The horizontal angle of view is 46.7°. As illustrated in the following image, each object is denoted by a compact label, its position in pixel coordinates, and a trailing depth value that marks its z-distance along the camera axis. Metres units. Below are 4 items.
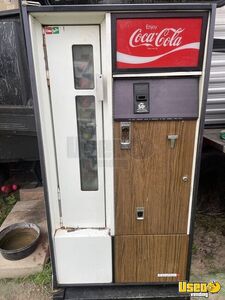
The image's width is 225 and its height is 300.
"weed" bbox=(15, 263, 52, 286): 2.24
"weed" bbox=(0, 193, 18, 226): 3.18
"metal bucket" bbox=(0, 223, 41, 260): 2.30
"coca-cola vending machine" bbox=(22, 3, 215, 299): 1.51
